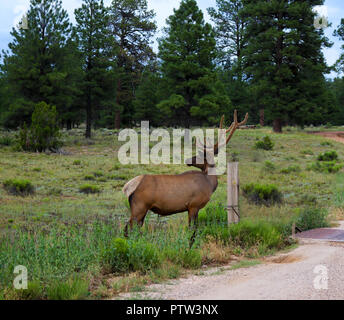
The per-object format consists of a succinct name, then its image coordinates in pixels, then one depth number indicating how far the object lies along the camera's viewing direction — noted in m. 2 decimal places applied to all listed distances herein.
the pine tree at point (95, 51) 34.00
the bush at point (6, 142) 31.42
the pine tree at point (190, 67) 30.78
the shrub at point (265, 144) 29.97
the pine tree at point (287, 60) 36.31
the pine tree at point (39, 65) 29.41
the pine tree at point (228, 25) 49.88
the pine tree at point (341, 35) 37.53
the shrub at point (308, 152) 28.80
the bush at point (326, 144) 32.20
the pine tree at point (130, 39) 46.47
